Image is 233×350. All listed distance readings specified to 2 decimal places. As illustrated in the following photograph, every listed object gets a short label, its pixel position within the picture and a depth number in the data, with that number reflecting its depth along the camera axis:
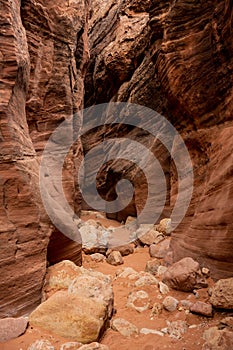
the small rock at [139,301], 4.71
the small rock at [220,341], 3.03
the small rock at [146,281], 5.58
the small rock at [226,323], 3.55
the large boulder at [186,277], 4.86
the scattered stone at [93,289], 4.24
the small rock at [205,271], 5.02
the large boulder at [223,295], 3.94
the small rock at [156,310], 4.41
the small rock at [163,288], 5.09
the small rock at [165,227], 8.97
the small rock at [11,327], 3.40
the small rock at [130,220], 12.08
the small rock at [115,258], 7.60
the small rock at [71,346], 3.25
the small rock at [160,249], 7.61
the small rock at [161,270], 6.10
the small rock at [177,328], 3.67
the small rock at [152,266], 6.45
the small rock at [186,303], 4.41
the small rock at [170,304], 4.44
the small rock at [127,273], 6.21
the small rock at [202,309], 3.99
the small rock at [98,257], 8.06
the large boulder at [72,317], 3.50
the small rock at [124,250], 8.58
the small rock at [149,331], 3.77
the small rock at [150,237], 9.01
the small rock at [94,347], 3.10
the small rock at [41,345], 3.19
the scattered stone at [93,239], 8.63
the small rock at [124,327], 3.85
